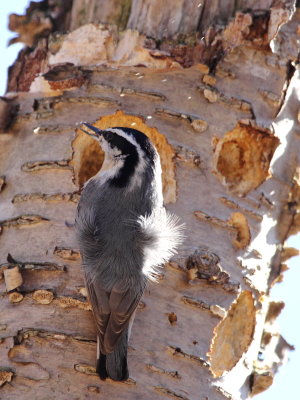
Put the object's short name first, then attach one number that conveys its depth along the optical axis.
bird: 6.20
